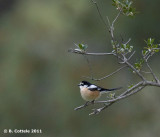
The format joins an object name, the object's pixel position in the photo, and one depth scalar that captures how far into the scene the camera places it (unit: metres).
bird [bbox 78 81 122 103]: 15.56
